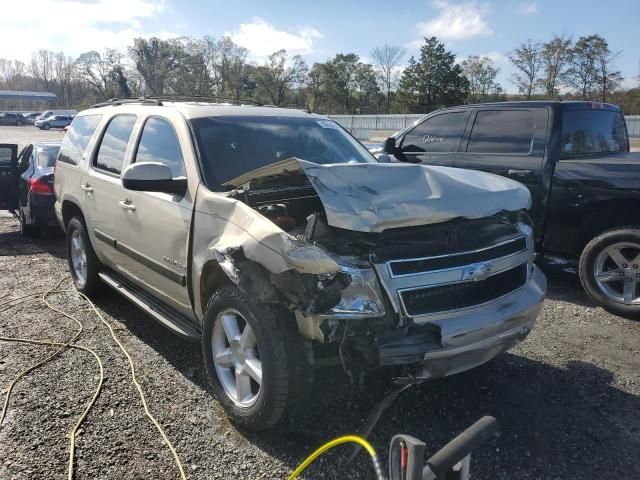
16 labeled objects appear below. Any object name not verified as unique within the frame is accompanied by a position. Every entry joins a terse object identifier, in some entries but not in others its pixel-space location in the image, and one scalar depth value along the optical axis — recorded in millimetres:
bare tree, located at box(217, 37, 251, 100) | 61188
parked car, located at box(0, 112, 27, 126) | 58312
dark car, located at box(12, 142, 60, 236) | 7727
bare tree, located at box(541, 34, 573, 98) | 42469
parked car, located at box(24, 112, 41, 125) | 63312
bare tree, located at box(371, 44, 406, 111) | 55062
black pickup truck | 4820
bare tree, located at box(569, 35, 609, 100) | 40219
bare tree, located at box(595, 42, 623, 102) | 38969
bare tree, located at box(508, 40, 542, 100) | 44562
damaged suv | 2523
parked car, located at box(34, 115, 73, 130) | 51062
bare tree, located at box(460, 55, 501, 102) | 50094
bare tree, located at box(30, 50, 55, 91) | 108312
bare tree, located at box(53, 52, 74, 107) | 97662
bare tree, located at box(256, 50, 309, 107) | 58562
